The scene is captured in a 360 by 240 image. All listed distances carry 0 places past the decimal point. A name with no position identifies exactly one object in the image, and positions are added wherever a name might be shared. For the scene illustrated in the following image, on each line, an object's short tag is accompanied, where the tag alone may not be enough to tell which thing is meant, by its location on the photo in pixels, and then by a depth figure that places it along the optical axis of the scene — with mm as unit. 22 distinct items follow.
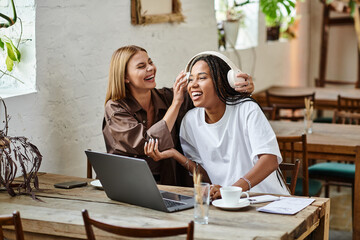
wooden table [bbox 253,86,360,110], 6469
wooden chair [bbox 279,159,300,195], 3237
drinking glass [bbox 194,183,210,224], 2369
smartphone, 3001
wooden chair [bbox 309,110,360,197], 4547
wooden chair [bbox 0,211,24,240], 2133
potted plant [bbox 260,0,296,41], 6079
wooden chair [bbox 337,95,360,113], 5754
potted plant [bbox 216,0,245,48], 6047
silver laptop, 2492
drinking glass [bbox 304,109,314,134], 4641
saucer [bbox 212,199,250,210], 2521
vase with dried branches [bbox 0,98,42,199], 2871
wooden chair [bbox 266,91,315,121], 5418
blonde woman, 3156
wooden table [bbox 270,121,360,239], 3822
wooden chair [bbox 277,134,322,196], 3791
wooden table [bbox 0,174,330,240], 2285
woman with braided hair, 3082
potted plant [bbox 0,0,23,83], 3109
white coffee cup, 2525
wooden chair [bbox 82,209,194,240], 1962
